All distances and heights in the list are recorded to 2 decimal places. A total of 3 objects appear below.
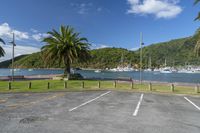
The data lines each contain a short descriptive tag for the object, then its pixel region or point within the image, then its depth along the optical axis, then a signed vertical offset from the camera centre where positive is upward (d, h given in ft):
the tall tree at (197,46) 56.06 +9.71
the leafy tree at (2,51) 89.37 +11.14
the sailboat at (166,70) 355.56 -5.22
